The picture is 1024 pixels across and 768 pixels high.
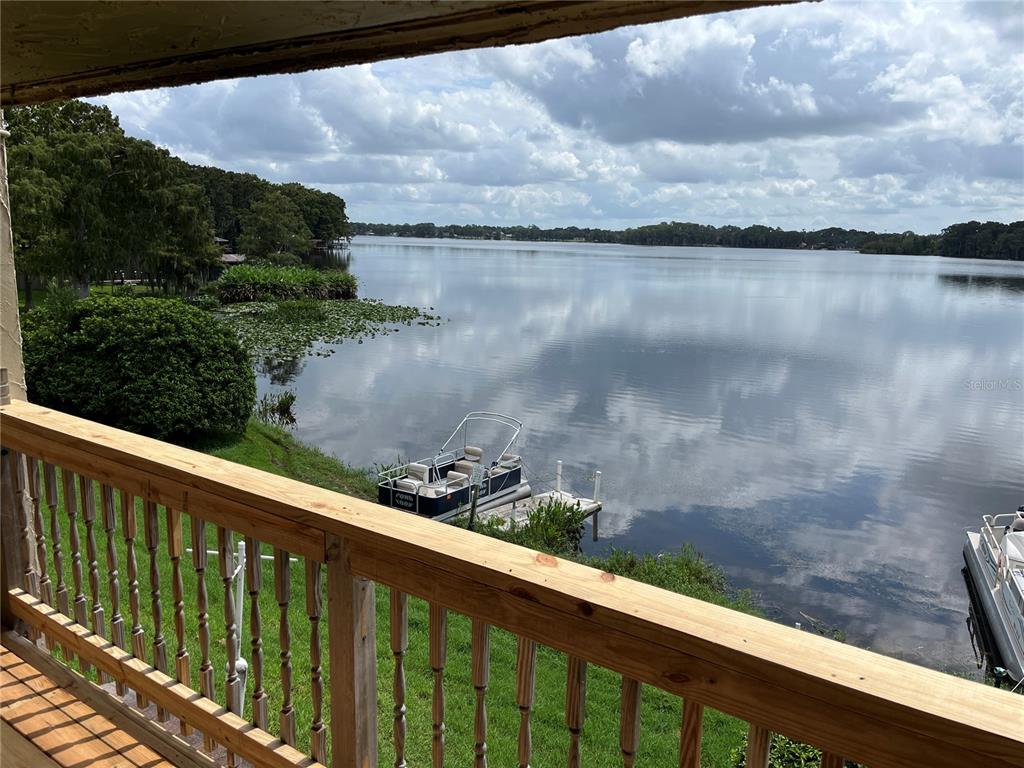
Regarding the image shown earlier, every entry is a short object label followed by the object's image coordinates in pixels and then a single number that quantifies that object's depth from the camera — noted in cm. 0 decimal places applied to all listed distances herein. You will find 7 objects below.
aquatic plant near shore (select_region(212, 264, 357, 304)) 3544
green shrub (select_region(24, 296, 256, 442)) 1074
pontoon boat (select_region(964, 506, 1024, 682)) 1034
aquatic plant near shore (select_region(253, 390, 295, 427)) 1658
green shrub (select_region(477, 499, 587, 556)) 1156
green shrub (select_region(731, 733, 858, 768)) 363
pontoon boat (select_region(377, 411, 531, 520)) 1182
